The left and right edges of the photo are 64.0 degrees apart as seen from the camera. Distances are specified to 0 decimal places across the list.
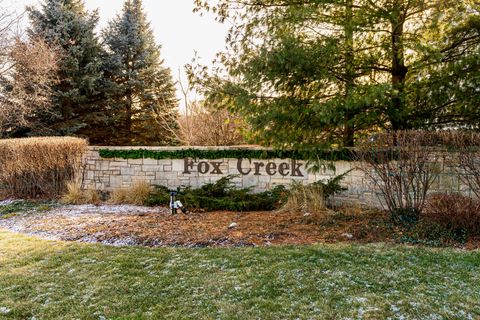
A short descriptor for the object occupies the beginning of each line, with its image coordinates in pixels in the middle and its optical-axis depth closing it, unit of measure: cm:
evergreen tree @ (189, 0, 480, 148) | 546
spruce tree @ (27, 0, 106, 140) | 1497
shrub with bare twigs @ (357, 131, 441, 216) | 517
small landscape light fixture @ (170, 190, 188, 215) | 689
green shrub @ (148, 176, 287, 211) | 726
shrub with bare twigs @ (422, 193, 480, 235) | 493
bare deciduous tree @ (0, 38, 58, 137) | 1359
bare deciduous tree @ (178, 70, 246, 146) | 1094
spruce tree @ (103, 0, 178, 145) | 1698
